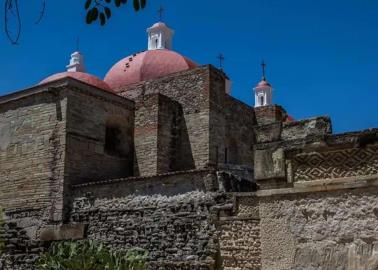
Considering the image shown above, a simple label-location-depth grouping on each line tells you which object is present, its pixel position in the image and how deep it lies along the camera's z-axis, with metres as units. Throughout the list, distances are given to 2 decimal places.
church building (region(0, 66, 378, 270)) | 4.96
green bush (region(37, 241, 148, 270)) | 9.35
